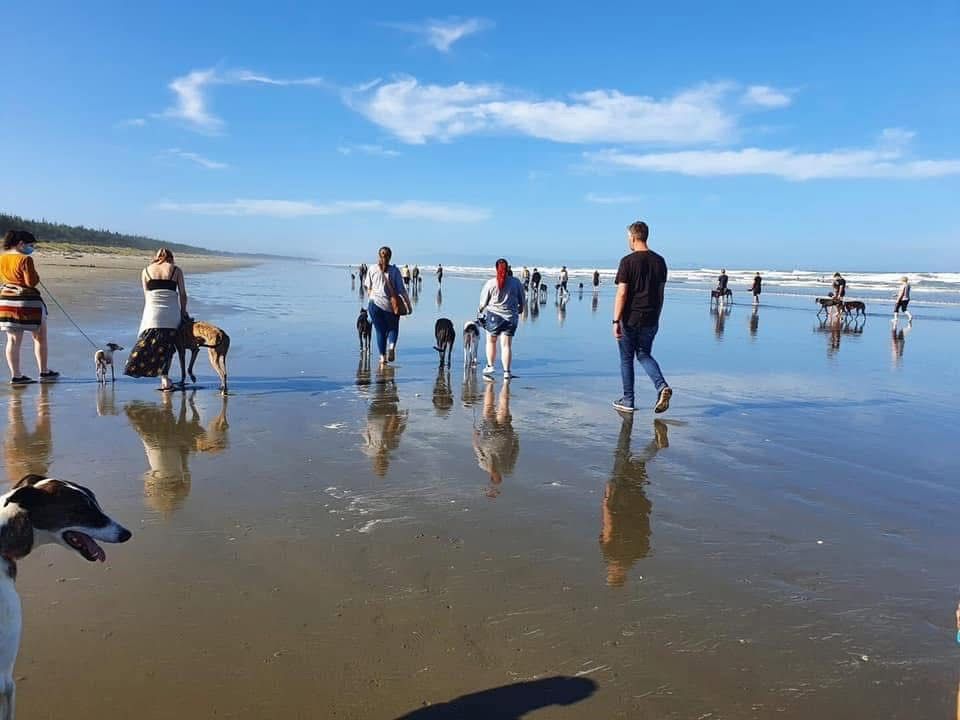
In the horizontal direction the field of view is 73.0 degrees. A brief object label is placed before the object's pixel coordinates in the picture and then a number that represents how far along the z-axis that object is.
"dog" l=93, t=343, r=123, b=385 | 7.63
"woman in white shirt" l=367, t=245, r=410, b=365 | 9.62
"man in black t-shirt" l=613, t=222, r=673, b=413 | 6.98
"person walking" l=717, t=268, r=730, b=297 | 27.75
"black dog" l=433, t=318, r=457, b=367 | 9.90
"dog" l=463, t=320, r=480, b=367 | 9.72
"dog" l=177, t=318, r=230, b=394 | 7.56
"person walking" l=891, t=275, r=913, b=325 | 20.98
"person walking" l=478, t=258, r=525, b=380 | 9.18
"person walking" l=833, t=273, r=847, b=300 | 22.64
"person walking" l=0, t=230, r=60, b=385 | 7.74
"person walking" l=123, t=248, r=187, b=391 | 7.33
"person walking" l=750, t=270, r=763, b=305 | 27.38
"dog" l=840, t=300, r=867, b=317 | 21.28
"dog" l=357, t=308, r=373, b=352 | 10.98
